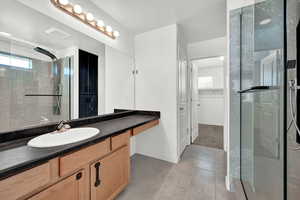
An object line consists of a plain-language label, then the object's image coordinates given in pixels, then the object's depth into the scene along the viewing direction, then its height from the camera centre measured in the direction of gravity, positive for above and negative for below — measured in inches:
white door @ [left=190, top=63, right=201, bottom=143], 124.6 -4.7
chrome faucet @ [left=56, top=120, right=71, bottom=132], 46.2 -10.2
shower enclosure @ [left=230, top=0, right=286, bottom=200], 35.5 +2.0
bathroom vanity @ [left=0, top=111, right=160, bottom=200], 25.0 -17.7
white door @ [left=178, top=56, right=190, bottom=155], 90.0 -4.7
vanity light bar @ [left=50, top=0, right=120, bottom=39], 51.0 +39.8
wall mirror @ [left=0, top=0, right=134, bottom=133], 39.1 +12.0
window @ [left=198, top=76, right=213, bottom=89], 193.1 +28.1
